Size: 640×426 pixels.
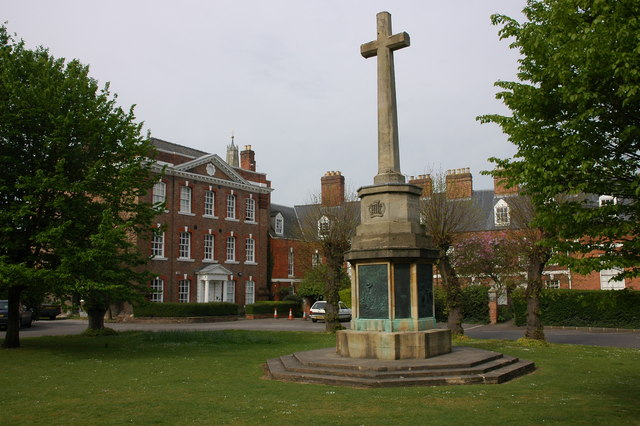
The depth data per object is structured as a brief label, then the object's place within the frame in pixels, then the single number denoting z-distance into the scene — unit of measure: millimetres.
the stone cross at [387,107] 14289
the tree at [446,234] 22703
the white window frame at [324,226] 30256
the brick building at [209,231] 42219
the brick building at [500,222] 39562
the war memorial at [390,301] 11797
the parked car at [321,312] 38662
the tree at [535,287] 20797
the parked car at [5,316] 31531
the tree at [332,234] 27422
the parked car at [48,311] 43028
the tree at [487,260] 37062
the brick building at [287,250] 51969
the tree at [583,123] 7539
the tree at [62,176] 16641
